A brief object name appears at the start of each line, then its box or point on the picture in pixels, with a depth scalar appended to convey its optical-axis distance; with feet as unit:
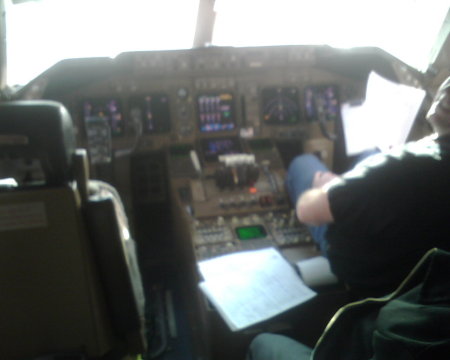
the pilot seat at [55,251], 2.95
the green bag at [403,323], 2.31
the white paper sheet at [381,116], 6.42
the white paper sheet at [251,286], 4.35
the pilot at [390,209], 3.61
